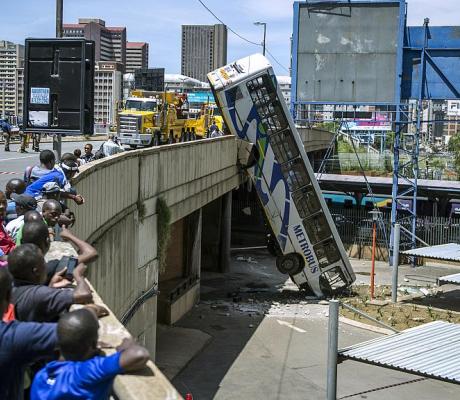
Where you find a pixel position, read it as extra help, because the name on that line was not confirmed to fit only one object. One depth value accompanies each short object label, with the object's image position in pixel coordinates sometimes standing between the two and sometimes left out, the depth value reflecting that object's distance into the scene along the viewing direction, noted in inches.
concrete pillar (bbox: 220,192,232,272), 1097.4
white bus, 852.6
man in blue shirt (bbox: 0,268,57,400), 137.2
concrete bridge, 425.1
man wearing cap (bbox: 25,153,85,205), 319.3
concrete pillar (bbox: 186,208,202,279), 891.4
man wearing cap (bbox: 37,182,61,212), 314.2
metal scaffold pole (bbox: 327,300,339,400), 350.1
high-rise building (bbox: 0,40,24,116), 7293.3
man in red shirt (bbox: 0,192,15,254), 247.8
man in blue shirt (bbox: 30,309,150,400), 128.2
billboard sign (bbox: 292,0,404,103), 1210.0
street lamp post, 1852.7
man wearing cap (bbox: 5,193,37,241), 261.3
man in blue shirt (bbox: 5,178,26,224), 313.6
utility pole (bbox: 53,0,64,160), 528.4
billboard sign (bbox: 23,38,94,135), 363.3
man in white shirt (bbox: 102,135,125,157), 661.3
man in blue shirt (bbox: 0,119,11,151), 1179.9
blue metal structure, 1192.8
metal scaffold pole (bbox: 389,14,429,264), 1192.2
